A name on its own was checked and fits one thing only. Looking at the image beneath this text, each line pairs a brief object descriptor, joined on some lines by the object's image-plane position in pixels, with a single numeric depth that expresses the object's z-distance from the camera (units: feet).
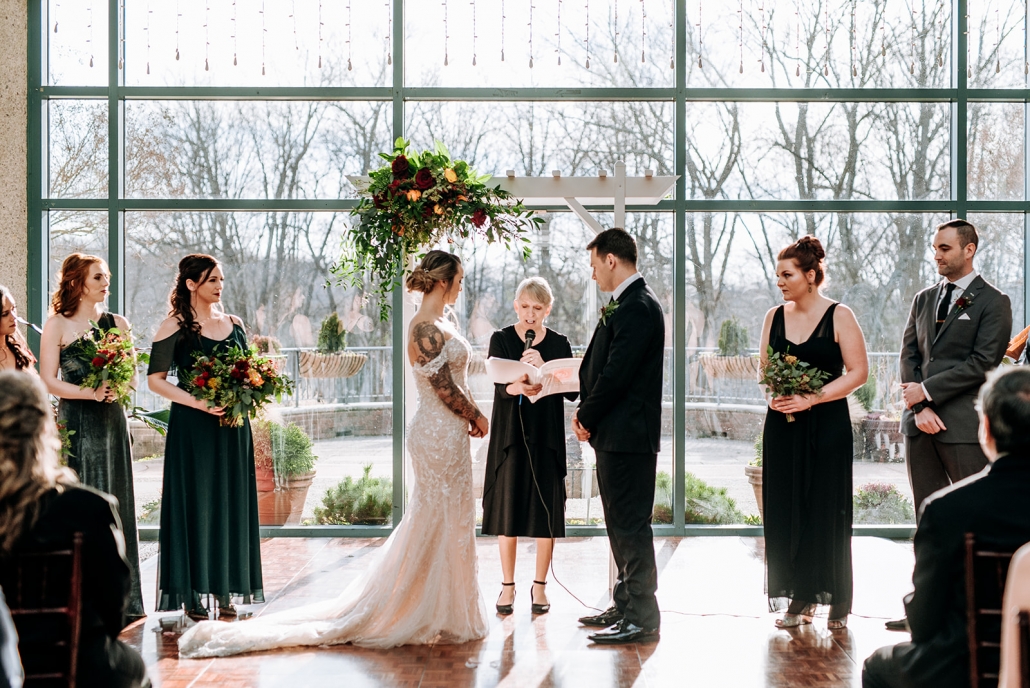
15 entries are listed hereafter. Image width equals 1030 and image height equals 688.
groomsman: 14.61
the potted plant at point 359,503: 21.77
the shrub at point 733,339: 21.81
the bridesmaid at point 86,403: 14.57
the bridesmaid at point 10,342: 13.94
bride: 13.58
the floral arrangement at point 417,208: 15.07
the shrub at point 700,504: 21.68
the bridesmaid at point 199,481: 14.38
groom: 13.62
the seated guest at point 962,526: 6.88
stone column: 20.88
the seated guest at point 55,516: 6.87
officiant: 15.55
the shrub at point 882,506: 21.66
